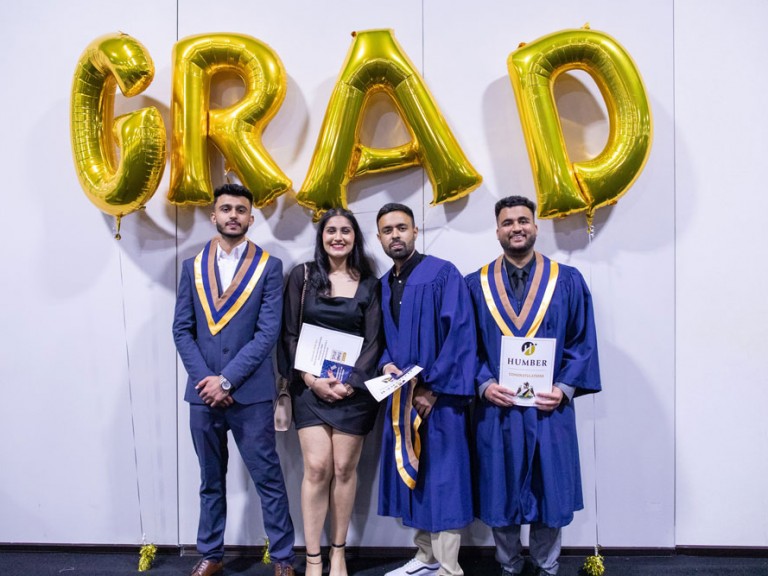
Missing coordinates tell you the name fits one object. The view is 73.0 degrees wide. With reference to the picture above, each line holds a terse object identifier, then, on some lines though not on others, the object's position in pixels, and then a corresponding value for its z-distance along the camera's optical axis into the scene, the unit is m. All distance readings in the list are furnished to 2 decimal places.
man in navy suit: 2.26
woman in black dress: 2.24
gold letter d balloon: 2.38
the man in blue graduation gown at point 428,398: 2.11
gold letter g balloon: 2.37
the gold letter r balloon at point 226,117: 2.44
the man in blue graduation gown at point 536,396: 2.11
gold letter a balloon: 2.44
